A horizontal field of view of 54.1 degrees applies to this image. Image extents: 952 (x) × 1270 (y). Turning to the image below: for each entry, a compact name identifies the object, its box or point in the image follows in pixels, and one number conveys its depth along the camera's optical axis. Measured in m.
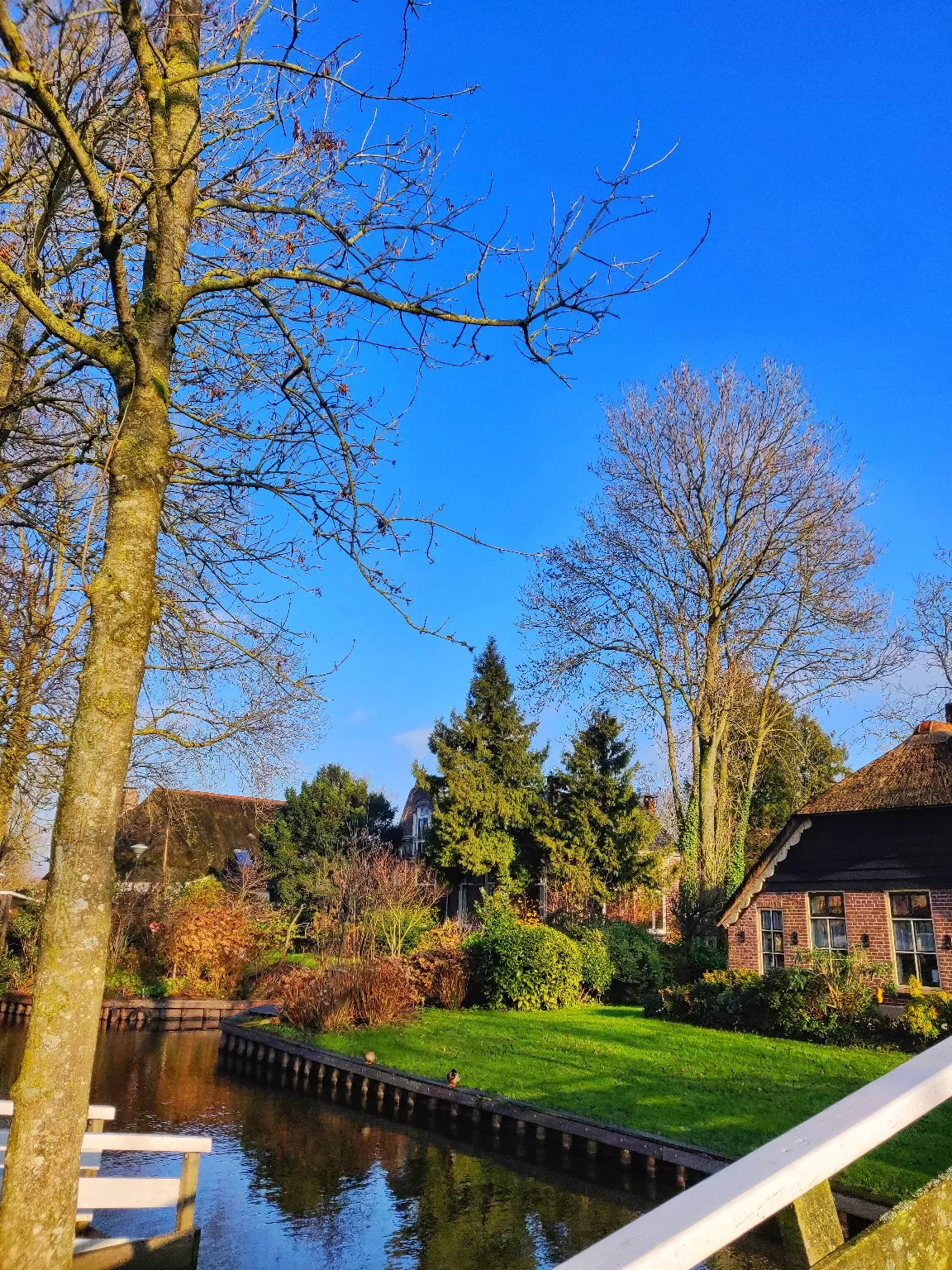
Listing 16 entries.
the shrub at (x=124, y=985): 25.84
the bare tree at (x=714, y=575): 24.25
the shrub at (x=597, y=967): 22.39
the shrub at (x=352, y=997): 18.89
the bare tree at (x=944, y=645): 26.03
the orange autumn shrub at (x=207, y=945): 26.92
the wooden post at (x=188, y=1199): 5.95
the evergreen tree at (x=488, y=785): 34.03
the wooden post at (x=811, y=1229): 1.45
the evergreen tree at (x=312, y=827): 38.12
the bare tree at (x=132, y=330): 3.56
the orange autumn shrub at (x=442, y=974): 21.27
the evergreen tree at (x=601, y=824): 32.56
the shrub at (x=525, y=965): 20.95
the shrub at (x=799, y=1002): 16.09
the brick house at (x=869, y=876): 17.88
